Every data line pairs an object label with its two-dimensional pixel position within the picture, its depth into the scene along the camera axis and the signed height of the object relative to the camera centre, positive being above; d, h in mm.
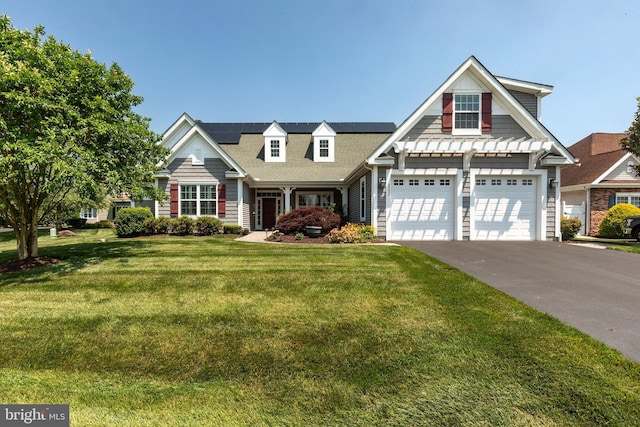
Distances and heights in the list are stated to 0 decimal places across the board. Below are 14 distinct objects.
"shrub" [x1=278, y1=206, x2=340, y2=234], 12617 -432
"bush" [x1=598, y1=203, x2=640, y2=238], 13875 -442
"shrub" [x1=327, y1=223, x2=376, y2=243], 11242 -962
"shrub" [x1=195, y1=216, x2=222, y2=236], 13984 -715
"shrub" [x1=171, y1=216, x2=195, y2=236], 13812 -745
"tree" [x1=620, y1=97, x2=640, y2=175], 11898 +2992
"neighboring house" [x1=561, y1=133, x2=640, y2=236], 16141 +1141
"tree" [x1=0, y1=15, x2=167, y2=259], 5750 +1832
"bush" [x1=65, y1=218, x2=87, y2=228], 24234 -1057
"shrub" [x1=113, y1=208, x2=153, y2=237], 13484 -539
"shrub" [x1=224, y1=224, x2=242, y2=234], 14234 -919
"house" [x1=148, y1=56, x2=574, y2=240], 11445 +1704
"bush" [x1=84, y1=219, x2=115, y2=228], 25188 -1270
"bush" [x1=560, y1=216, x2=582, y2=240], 12711 -788
